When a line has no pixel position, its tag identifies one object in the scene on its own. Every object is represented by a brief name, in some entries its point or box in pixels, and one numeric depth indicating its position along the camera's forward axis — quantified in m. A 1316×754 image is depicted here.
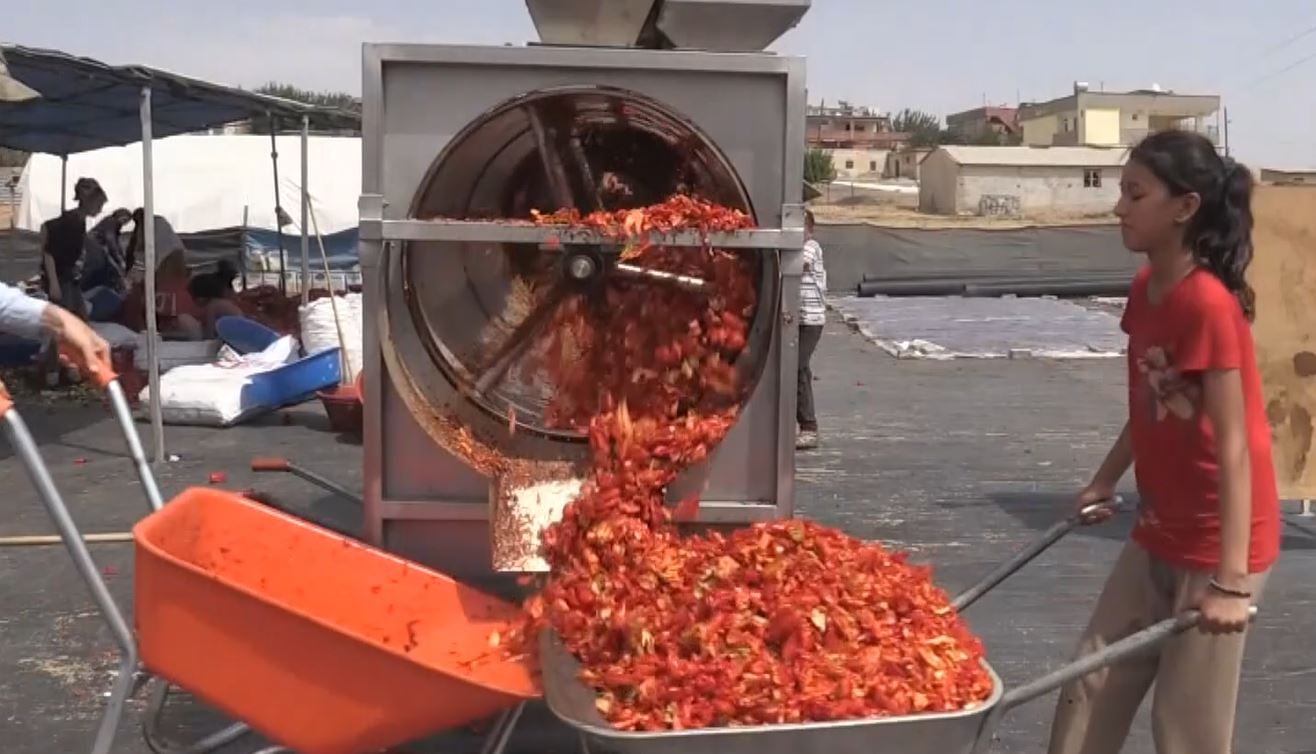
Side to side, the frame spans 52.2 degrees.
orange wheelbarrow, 2.66
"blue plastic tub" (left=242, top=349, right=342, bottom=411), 9.11
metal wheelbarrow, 2.30
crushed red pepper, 2.46
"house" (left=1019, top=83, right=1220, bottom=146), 77.00
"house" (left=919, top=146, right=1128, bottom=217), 47.34
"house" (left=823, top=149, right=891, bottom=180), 81.50
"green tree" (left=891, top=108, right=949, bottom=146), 92.24
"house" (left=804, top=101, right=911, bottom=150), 87.25
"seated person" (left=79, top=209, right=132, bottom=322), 11.84
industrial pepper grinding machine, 3.30
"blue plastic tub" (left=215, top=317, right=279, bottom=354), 10.15
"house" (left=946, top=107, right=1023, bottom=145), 88.19
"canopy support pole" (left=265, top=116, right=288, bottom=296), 13.51
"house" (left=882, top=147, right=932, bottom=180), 75.00
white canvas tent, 19.61
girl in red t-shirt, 2.70
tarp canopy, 7.92
